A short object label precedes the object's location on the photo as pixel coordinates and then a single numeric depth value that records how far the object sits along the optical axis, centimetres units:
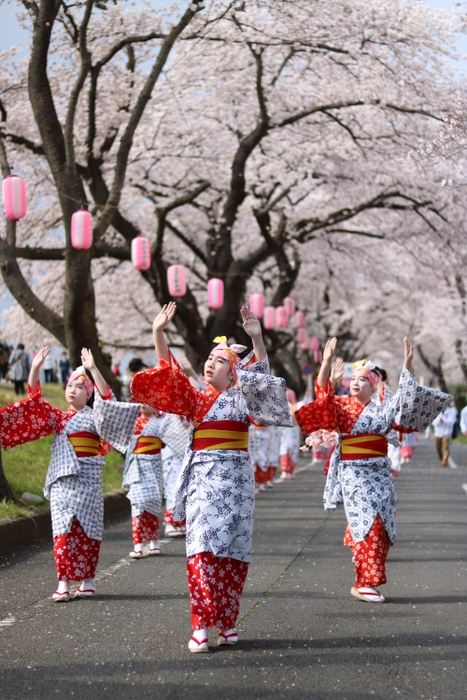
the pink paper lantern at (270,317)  2289
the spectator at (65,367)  2845
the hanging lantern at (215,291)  1872
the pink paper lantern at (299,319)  2911
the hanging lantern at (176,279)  1780
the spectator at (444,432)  2241
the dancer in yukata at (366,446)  651
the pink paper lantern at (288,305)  2460
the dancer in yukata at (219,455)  526
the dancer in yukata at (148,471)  874
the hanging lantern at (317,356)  3942
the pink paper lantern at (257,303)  2169
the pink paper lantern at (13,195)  1137
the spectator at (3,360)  2634
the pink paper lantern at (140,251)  1573
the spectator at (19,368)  2098
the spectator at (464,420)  1964
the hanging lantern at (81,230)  1193
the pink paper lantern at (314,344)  3559
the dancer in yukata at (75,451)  674
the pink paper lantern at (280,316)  2305
